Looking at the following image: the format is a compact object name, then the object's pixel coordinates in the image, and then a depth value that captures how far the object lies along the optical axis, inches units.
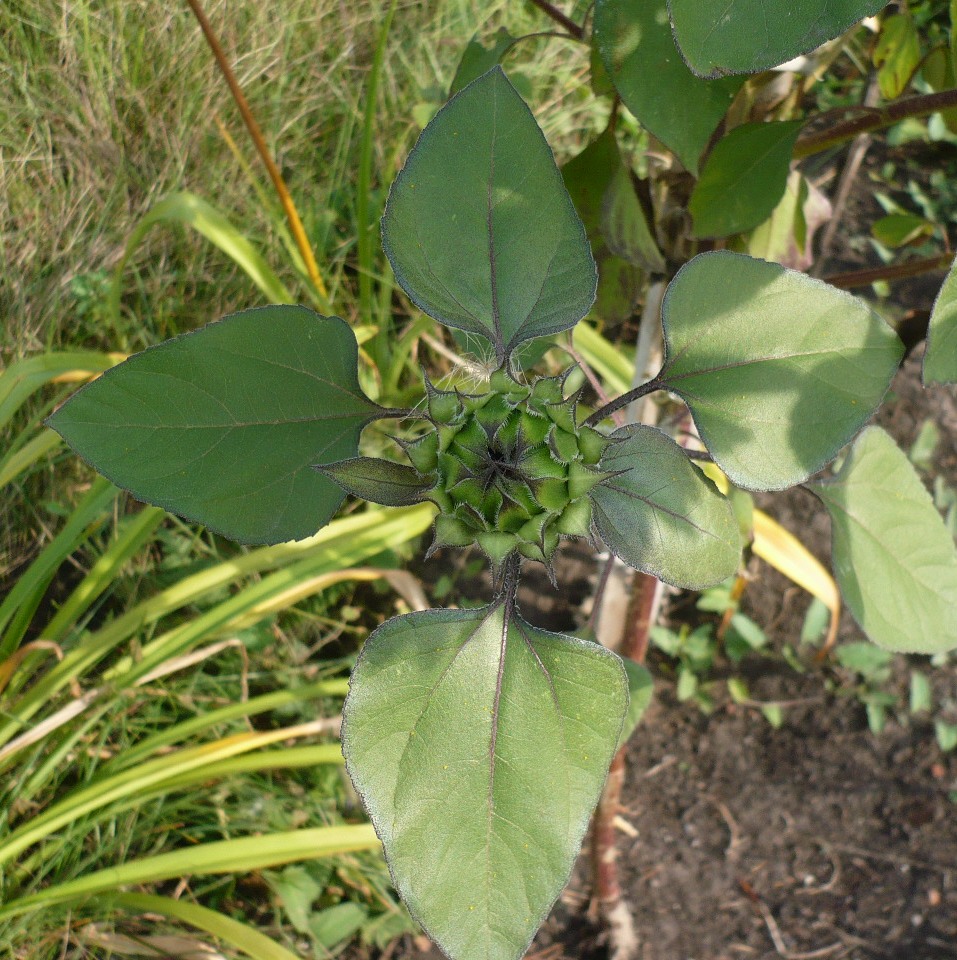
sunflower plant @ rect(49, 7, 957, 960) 22.6
